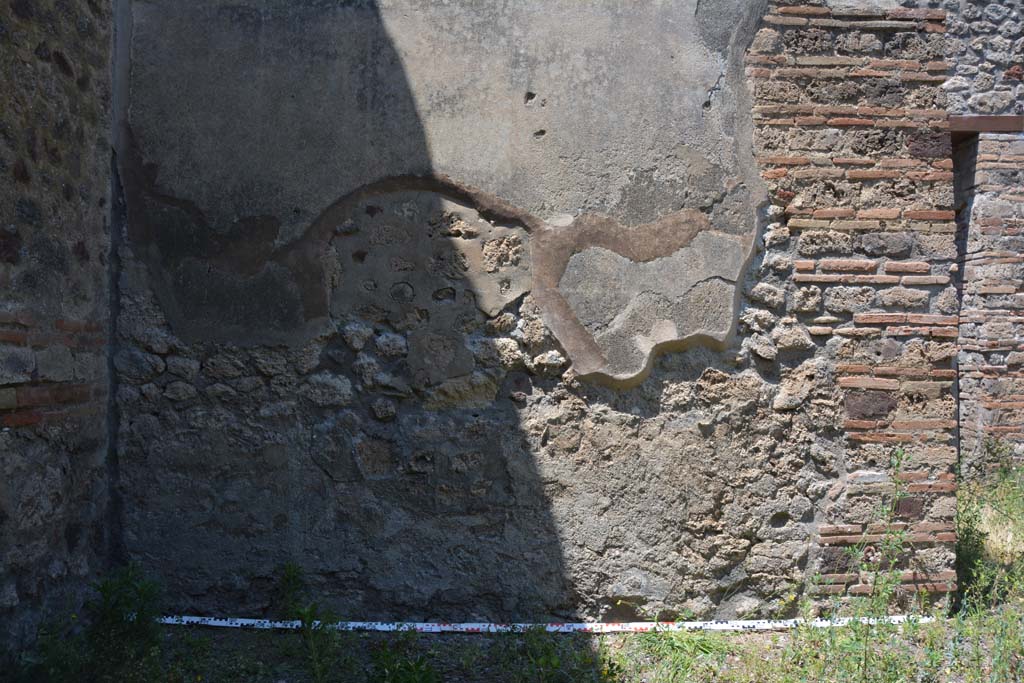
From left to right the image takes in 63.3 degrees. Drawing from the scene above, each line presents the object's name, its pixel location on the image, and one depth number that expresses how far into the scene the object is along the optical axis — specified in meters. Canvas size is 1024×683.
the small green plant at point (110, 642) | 2.57
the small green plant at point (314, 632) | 2.92
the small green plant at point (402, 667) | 2.74
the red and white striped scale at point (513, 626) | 3.34
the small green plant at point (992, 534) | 3.48
